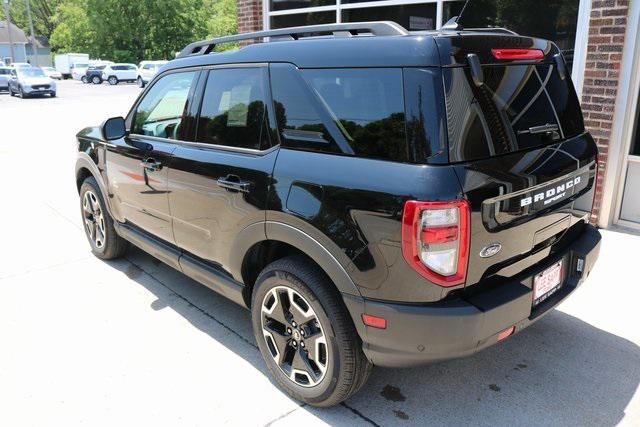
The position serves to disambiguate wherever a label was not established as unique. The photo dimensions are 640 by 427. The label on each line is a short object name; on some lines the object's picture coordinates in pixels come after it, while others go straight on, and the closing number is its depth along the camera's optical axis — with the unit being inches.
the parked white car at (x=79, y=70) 1806.1
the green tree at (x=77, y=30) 2139.5
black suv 86.6
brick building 190.4
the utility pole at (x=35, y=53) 2366.6
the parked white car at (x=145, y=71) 1529.3
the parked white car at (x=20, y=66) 1196.0
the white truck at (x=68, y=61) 2012.8
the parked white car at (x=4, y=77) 1280.8
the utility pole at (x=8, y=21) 2173.1
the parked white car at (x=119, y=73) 1642.5
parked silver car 1113.4
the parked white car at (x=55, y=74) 1943.9
